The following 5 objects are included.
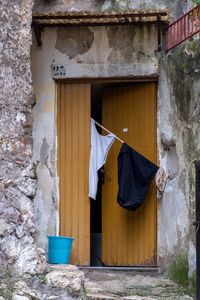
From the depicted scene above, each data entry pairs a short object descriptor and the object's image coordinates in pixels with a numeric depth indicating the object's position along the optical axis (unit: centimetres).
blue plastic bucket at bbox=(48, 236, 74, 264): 1123
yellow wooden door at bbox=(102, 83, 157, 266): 1219
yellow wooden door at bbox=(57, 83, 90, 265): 1227
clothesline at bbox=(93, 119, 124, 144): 1239
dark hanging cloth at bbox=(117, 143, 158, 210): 1195
